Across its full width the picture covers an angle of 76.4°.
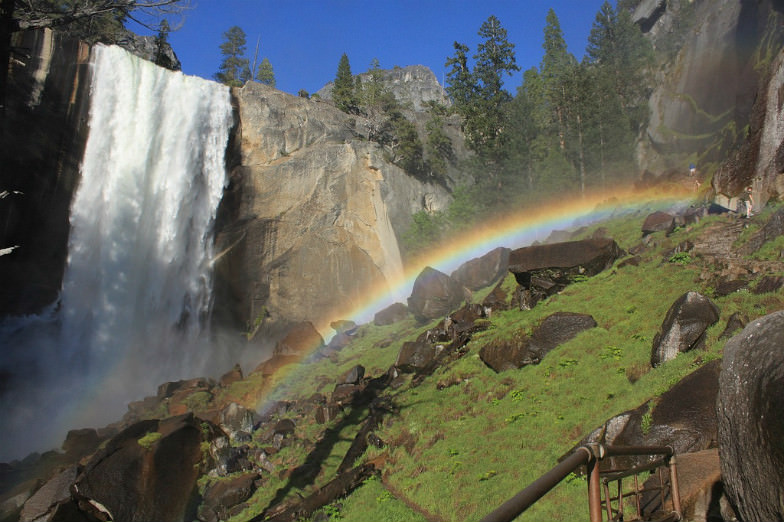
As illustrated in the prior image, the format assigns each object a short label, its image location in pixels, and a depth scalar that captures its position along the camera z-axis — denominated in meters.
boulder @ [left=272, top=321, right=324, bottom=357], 28.05
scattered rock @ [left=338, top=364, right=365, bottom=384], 19.33
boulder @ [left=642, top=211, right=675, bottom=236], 21.47
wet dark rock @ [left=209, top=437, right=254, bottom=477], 14.24
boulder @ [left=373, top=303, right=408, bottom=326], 31.25
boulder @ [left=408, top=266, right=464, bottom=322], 28.20
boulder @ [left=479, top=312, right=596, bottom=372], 13.52
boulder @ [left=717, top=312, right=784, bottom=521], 3.01
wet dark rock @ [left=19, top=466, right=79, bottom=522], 11.62
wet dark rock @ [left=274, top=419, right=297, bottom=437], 16.36
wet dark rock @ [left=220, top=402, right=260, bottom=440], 17.73
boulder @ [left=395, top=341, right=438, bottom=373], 17.38
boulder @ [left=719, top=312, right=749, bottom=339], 9.38
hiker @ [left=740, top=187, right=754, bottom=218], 18.04
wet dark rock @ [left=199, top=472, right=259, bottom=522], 12.34
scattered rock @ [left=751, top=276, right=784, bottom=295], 10.83
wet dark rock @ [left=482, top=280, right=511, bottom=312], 19.11
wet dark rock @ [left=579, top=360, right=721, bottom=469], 6.87
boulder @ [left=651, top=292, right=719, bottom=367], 9.94
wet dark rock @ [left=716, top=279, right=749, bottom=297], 11.70
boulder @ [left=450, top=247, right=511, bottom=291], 30.62
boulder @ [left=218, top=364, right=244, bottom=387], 24.19
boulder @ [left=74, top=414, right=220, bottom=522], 11.56
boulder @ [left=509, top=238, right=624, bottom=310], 18.09
